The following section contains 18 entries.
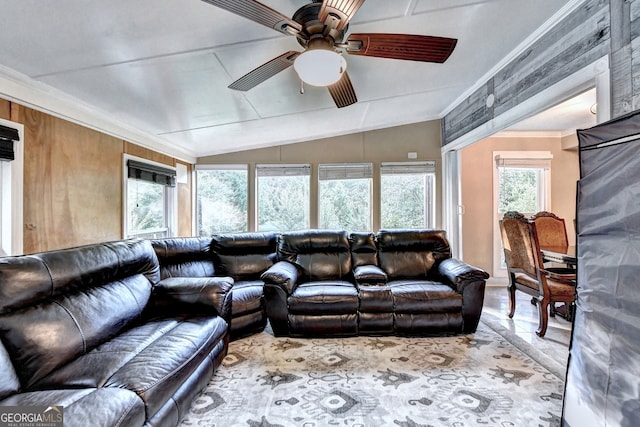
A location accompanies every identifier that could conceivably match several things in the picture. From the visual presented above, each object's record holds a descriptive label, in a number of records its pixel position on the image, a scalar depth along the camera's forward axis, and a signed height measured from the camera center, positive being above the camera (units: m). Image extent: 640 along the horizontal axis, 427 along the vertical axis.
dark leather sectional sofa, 1.32 -0.73
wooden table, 2.64 -0.46
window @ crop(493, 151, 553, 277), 4.57 +0.39
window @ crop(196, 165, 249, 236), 4.75 +0.23
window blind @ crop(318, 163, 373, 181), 4.63 +0.67
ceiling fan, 1.41 +0.99
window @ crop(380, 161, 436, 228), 4.66 +0.19
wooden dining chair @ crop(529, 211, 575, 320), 3.70 -0.29
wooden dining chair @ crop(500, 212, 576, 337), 2.72 -0.66
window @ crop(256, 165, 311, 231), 4.69 +0.24
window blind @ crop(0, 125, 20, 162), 1.96 +0.53
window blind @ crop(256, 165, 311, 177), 4.66 +0.70
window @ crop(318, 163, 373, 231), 4.66 +0.21
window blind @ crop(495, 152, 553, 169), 4.57 +0.79
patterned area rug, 1.67 -1.21
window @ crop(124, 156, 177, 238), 3.29 +0.19
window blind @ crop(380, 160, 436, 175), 4.59 +0.70
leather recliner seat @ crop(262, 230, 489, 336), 2.70 -0.88
